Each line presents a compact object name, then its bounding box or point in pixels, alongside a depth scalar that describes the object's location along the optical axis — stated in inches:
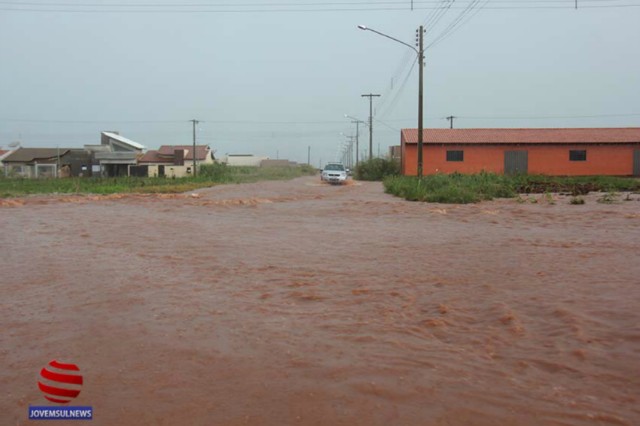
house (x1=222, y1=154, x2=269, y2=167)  5022.4
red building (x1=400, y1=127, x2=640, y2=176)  1707.7
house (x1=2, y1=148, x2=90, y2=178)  2748.5
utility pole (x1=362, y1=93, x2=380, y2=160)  2387.8
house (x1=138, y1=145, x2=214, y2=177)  2824.8
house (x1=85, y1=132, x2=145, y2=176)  2765.7
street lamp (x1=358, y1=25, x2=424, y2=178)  1107.3
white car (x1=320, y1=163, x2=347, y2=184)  1809.8
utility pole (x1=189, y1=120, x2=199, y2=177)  2660.7
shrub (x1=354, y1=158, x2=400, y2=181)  2080.5
